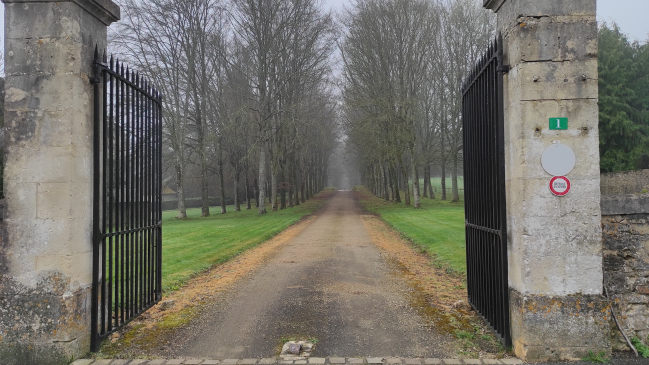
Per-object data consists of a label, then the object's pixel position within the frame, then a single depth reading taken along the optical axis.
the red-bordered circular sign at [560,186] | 4.60
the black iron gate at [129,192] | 4.95
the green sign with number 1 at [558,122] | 4.62
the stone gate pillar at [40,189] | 4.59
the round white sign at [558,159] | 4.61
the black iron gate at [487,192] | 4.92
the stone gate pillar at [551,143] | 4.58
